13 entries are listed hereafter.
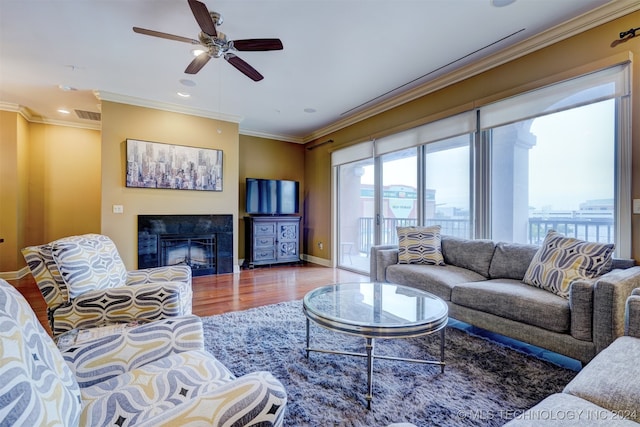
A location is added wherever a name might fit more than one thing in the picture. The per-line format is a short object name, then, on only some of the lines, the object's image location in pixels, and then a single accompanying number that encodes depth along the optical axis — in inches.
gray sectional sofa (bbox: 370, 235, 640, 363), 66.2
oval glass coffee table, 61.5
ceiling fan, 80.2
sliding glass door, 92.7
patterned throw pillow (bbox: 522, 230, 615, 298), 79.0
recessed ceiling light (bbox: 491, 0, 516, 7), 86.8
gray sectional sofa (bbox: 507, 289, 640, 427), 33.5
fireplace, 167.0
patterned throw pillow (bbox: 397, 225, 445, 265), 122.9
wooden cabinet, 211.0
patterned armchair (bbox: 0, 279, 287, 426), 24.5
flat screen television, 214.7
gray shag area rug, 58.2
